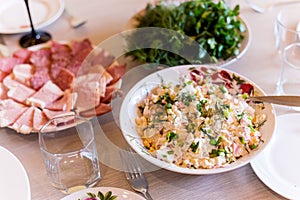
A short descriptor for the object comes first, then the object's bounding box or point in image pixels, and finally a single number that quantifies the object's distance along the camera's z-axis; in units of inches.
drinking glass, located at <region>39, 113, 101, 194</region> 39.0
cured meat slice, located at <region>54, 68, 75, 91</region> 49.6
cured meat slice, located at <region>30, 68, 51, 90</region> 49.6
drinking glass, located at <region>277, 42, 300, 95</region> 48.8
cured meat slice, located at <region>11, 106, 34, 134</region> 43.7
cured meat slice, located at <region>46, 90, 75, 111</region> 46.4
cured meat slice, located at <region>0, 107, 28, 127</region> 44.6
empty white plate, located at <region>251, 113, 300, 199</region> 37.7
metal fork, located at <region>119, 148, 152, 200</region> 38.7
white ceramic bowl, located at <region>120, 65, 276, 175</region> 37.1
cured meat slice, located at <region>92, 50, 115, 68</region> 49.0
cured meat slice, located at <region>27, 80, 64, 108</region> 46.9
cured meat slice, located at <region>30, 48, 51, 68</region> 52.4
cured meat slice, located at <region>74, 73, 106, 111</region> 45.2
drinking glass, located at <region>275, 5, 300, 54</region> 47.9
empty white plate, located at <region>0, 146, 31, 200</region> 36.8
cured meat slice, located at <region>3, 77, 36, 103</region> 47.7
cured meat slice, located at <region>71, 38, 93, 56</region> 53.5
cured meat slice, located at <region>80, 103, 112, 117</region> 44.4
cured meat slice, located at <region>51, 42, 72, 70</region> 52.0
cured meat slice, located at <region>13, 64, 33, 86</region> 50.3
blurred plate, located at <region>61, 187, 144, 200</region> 36.8
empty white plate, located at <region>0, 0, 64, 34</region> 60.2
